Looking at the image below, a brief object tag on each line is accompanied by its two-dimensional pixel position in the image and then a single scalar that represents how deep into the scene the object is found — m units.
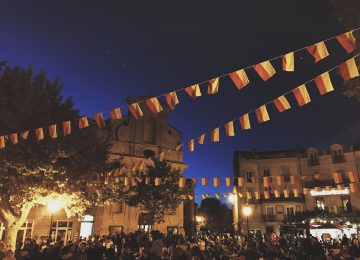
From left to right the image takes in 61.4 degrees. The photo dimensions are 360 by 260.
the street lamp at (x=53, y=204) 16.92
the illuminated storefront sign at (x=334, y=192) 36.84
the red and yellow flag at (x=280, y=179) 18.42
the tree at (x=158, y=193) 24.89
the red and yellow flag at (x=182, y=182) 21.36
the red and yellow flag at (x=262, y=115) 9.69
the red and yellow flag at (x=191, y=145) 13.27
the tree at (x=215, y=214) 61.28
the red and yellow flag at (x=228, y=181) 19.16
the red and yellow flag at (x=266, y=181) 18.84
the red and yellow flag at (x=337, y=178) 17.68
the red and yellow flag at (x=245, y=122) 10.19
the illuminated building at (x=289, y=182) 38.09
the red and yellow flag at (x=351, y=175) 16.89
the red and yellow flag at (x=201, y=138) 12.32
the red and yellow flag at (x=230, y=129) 10.89
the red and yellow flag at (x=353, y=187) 17.37
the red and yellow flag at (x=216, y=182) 19.42
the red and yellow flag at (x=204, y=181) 20.01
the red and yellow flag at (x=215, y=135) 11.66
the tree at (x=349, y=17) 9.89
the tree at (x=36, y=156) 14.23
